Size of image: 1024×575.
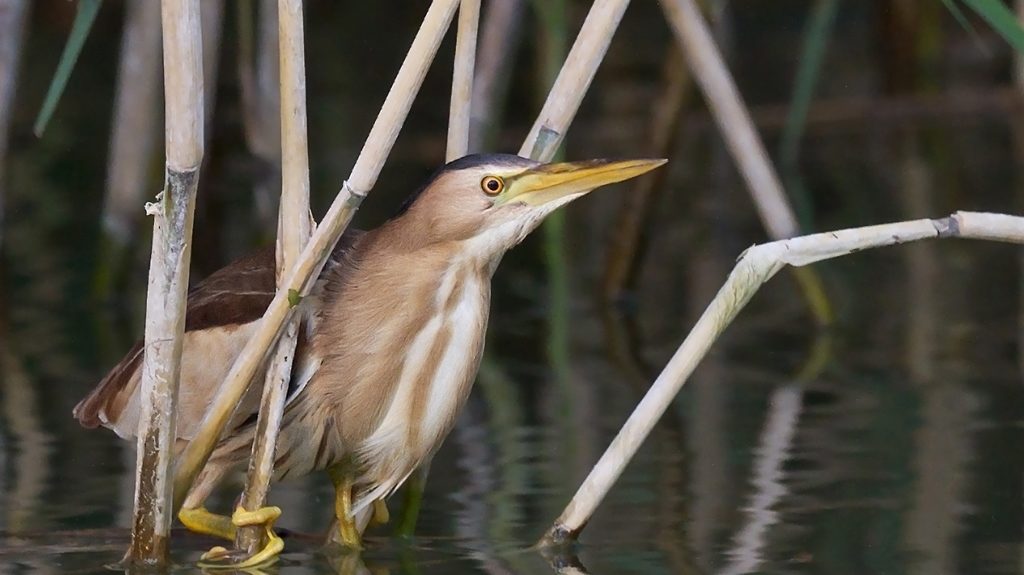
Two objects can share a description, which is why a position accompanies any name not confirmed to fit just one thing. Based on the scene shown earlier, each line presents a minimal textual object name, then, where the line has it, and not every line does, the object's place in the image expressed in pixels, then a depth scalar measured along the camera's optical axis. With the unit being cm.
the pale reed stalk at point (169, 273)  452
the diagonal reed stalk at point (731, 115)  730
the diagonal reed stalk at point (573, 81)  537
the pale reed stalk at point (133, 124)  890
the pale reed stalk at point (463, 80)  531
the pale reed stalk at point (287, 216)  475
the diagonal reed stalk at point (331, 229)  461
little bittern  503
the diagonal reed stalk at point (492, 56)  848
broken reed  477
